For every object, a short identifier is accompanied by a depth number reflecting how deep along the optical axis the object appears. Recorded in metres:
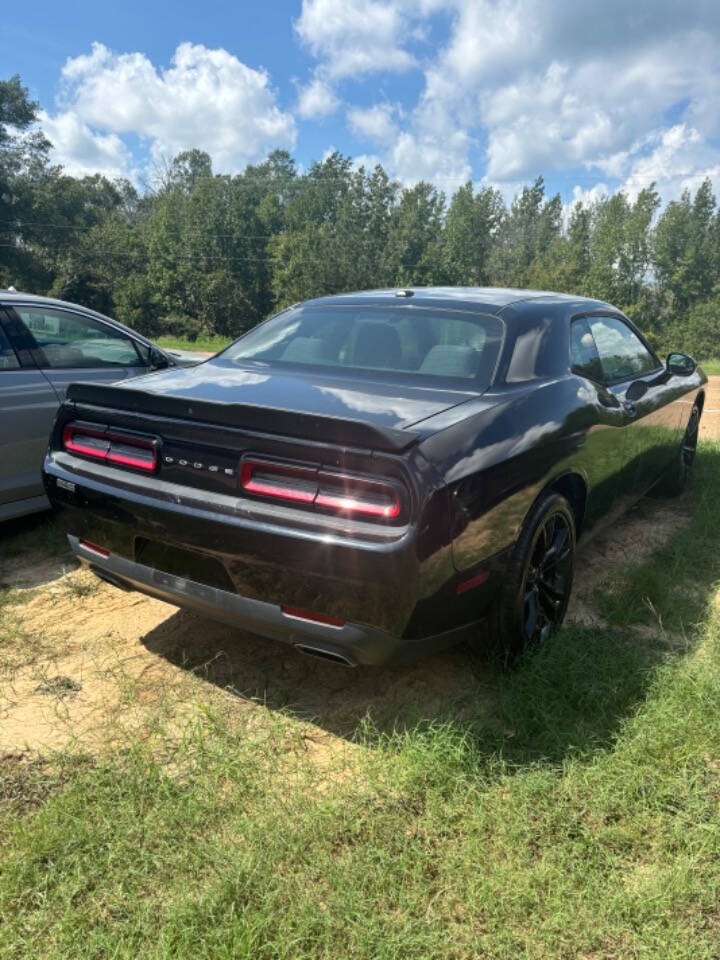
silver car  4.04
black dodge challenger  2.12
